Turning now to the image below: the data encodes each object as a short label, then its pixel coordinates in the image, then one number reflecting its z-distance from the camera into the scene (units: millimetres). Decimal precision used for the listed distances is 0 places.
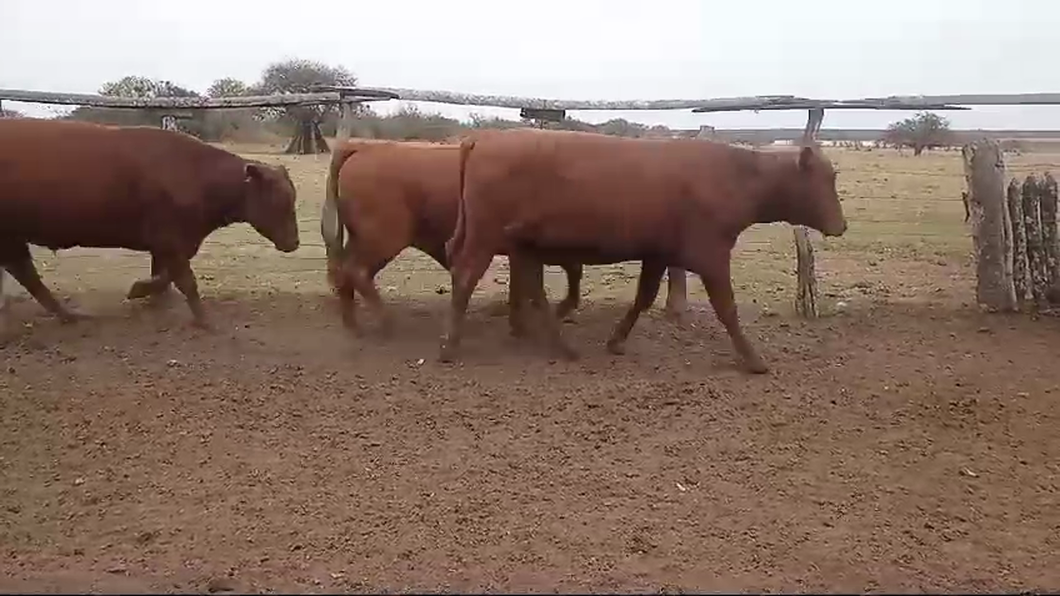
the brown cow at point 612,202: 6844
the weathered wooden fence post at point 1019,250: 8289
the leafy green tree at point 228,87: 21938
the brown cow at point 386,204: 7719
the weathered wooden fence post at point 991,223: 8188
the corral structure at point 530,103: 8836
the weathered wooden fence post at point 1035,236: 8258
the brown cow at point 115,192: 7320
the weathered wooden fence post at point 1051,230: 8242
